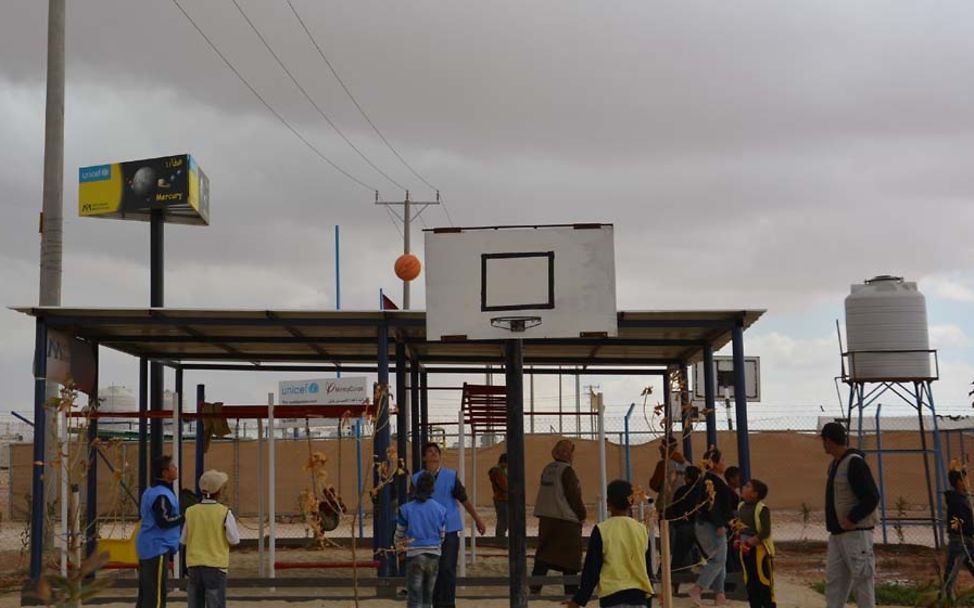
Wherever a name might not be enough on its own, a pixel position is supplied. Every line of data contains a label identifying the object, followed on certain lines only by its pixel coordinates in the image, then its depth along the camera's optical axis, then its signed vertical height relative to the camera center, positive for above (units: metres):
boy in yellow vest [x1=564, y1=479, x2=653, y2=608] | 7.31 -0.75
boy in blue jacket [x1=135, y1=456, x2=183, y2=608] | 10.45 -0.80
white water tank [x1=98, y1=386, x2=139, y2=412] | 48.09 +1.78
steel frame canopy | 14.16 +1.28
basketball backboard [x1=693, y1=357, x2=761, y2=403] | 26.82 +1.25
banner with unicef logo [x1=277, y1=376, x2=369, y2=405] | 32.66 +1.39
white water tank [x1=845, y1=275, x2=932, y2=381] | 20.31 +1.53
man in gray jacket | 9.62 -0.70
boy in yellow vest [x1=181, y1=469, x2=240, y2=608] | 10.12 -0.77
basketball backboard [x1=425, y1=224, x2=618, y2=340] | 9.73 +1.21
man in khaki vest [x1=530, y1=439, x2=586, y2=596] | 12.86 -0.81
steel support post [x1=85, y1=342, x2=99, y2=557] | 15.99 -0.58
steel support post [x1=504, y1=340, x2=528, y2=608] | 8.95 -0.38
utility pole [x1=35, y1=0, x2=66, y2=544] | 18.27 +4.10
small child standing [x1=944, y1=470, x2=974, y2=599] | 12.43 -0.92
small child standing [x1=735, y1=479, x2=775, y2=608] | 11.47 -1.06
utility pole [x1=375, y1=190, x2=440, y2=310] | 44.84 +7.80
